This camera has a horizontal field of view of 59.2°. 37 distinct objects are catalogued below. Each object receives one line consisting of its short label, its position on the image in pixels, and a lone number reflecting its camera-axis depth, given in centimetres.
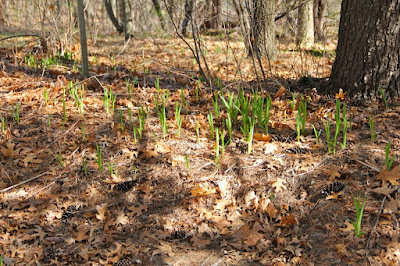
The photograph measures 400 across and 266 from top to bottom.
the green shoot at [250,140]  300
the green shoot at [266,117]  323
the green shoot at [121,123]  341
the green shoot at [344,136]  288
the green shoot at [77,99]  377
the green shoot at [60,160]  306
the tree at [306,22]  818
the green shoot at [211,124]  319
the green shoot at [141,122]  329
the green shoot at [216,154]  293
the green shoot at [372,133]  293
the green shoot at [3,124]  337
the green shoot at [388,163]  252
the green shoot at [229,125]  310
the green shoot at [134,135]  324
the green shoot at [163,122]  326
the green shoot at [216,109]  350
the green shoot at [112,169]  295
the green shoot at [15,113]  356
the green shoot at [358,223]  223
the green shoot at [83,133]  332
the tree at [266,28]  584
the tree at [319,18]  907
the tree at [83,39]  425
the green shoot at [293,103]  369
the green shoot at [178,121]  328
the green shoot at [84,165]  298
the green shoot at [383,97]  339
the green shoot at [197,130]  320
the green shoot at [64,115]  360
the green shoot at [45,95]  392
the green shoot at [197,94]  417
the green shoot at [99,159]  297
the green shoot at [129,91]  413
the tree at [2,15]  1166
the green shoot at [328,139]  288
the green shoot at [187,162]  287
